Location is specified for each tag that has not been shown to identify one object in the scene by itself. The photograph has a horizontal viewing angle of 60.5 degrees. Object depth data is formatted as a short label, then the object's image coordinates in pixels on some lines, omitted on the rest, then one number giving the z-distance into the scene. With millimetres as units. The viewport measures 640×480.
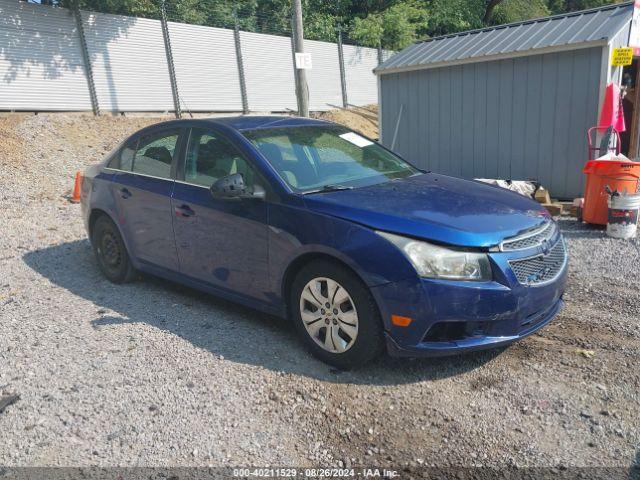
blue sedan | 3289
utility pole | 9695
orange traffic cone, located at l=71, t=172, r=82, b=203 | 9195
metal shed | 8273
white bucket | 6438
